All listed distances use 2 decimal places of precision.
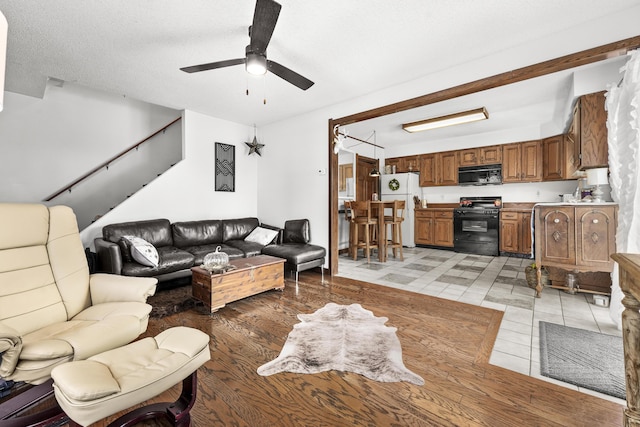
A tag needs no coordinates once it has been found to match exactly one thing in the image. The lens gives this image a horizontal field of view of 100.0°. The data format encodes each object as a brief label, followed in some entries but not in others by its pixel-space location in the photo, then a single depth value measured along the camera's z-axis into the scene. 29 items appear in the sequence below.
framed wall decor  5.03
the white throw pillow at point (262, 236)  4.47
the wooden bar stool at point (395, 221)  5.23
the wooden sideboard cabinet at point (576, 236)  2.81
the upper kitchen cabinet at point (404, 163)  6.99
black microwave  5.83
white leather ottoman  0.95
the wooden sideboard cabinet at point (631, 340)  1.09
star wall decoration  5.32
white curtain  2.13
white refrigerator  6.82
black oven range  5.69
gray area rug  1.66
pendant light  6.30
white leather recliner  1.22
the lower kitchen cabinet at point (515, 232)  5.40
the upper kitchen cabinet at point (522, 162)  5.39
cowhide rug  1.80
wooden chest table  2.73
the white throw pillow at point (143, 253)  3.16
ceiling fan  1.84
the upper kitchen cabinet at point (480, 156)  5.86
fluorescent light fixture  4.53
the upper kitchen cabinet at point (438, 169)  6.40
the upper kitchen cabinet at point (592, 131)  2.88
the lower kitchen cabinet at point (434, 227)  6.31
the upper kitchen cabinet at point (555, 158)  4.34
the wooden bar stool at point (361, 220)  5.04
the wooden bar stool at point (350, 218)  5.37
